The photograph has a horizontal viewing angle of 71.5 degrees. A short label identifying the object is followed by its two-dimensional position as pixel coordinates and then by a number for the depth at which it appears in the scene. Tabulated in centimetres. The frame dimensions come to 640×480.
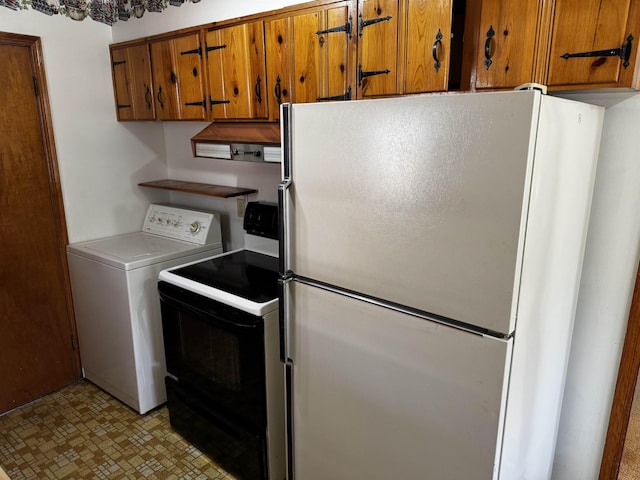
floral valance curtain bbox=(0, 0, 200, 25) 242
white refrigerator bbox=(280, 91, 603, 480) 111
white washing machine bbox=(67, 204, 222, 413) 244
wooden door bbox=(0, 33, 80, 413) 247
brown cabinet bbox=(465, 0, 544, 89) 132
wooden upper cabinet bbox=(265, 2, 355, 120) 171
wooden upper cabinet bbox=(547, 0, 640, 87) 119
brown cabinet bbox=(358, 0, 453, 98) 147
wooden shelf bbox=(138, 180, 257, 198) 255
